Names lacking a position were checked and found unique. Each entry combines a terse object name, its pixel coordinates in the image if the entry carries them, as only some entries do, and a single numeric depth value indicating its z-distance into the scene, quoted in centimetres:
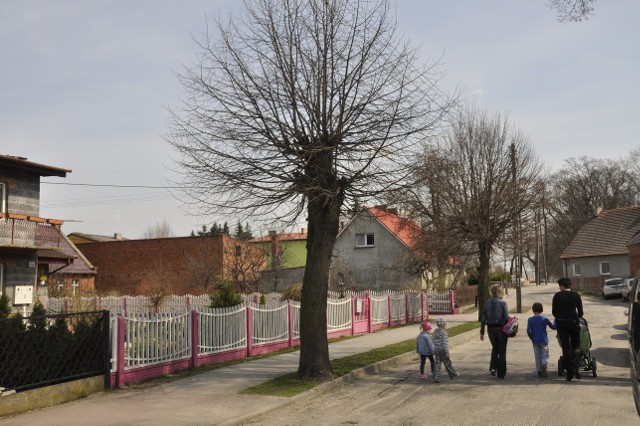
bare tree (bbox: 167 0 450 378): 1118
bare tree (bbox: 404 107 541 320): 2538
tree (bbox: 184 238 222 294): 4116
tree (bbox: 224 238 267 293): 3822
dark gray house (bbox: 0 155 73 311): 2128
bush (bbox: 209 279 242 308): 1622
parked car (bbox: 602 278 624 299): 3753
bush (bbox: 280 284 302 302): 2392
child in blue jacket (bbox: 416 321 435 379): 1112
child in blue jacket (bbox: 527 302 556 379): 1069
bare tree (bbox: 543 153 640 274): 6888
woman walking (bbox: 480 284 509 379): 1097
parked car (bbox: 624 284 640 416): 656
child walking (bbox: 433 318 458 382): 1102
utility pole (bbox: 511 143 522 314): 2570
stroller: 1064
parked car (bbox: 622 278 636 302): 3459
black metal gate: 885
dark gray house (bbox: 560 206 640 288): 4888
